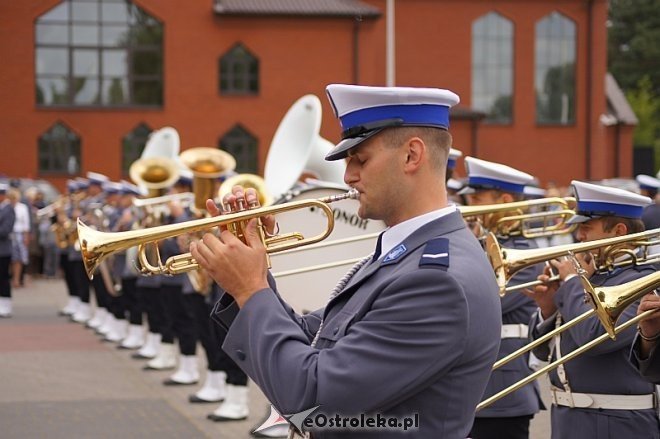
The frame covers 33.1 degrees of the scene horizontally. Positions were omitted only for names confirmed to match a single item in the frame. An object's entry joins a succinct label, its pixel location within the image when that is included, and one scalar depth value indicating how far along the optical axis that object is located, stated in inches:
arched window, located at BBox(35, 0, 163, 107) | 1219.2
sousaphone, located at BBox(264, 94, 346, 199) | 319.9
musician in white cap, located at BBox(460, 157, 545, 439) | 216.4
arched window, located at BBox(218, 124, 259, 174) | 1251.8
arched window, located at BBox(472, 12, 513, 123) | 1398.9
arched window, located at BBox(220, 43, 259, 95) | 1249.4
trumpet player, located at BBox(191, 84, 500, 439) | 109.6
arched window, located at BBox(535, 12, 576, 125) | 1425.9
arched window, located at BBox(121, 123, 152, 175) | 1232.8
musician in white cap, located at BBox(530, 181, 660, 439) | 180.1
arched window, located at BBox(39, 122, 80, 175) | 1221.7
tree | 2474.2
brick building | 1213.1
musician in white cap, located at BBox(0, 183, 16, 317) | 656.4
